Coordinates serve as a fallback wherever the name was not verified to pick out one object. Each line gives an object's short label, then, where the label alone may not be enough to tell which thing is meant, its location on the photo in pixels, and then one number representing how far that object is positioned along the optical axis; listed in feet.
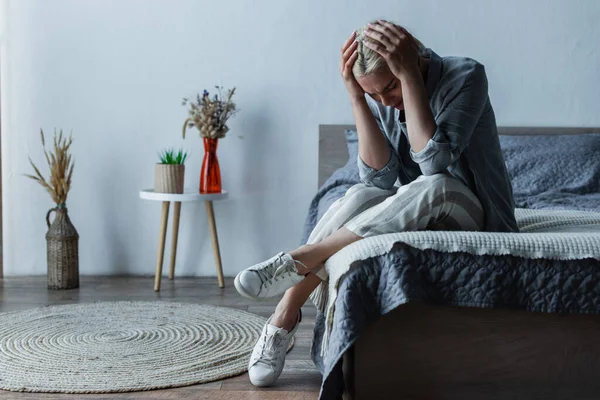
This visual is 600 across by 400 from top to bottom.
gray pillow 9.57
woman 5.85
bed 5.25
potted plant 10.82
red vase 11.11
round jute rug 6.59
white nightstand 10.64
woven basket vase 10.74
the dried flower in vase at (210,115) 10.98
